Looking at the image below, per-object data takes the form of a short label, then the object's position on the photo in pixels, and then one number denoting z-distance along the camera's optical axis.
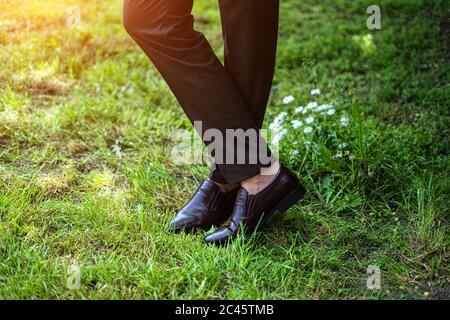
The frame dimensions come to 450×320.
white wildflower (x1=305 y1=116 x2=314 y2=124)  5.24
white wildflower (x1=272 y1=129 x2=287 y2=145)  5.16
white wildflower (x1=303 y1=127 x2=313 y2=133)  5.23
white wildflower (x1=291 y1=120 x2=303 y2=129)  5.23
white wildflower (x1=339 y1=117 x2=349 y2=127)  5.18
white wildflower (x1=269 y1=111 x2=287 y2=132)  5.36
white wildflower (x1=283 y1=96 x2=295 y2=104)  5.53
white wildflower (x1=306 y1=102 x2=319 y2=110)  5.34
